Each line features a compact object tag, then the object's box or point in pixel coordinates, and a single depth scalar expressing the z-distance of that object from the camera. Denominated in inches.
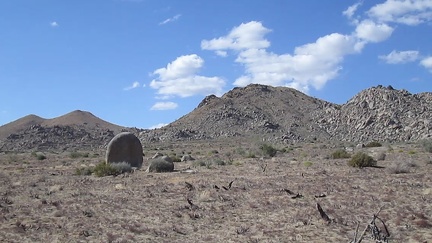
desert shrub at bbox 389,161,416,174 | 877.8
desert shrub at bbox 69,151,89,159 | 2165.2
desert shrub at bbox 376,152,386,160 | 1234.4
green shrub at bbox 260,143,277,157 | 1614.2
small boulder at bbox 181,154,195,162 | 1604.5
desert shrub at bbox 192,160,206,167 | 1270.9
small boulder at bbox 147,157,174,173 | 1120.2
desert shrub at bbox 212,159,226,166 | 1279.5
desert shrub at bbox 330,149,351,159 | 1351.0
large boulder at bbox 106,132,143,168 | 1231.5
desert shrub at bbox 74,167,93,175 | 1127.8
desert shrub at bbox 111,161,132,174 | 1090.1
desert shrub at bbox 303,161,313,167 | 1129.0
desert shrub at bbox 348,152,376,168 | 1035.9
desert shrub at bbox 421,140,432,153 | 1448.1
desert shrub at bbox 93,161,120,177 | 1058.4
